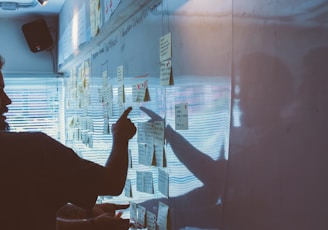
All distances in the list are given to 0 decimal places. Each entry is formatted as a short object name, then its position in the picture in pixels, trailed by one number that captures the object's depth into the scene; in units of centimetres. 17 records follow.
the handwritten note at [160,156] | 152
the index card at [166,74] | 143
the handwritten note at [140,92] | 169
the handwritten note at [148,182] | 168
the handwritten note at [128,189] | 195
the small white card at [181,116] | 131
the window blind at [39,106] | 423
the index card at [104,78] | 230
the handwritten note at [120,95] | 198
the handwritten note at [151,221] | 163
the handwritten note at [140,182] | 177
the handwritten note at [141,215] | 175
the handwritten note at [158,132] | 152
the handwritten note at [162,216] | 150
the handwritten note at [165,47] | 143
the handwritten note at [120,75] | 201
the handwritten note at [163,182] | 151
